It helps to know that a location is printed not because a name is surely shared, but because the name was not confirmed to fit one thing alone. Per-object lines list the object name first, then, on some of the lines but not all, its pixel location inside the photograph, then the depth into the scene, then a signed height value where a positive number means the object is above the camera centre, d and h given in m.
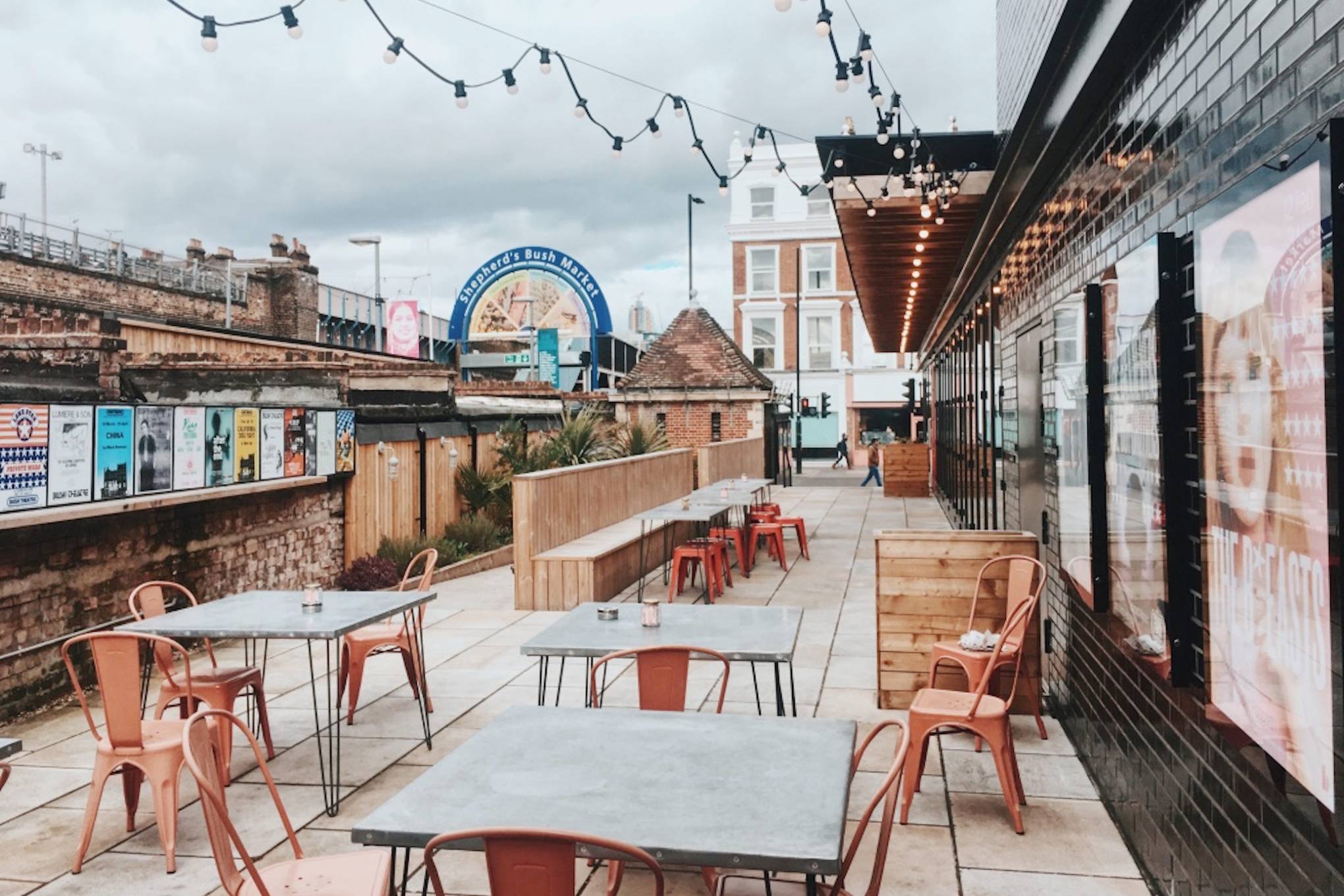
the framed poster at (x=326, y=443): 10.07 +0.10
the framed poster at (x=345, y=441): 10.50 +0.13
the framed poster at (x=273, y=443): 8.91 +0.10
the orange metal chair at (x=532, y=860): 2.12 -0.88
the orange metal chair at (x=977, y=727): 4.30 -1.24
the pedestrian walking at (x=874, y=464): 26.38 -0.50
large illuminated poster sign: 2.09 -0.07
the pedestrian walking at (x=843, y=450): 34.63 -0.14
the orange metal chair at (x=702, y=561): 9.93 -1.16
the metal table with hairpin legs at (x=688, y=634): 4.35 -0.87
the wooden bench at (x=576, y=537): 9.55 -0.95
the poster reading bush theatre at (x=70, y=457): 6.25 +0.00
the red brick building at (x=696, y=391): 24.28 +1.42
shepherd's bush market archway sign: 26.91 +4.24
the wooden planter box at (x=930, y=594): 5.66 -0.86
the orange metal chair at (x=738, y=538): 11.74 -1.08
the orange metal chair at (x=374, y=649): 5.92 -1.19
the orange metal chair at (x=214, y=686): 4.95 -1.17
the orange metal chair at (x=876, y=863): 2.51 -1.05
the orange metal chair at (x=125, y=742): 4.06 -1.19
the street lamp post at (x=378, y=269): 23.72 +4.71
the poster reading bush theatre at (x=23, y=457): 5.83 +0.00
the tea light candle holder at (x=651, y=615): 4.82 -0.81
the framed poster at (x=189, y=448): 7.60 +0.06
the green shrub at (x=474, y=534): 13.40 -1.12
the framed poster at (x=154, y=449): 7.15 +0.05
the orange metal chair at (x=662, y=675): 4.03 -0.92
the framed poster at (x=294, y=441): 9.38 +0.12
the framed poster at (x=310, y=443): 9.77 +0.11
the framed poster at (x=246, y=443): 8.50 +0.10
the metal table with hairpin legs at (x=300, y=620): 4.73 -0.84
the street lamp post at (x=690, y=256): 27.92 +5.46
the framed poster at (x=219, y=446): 8.06 +0.07
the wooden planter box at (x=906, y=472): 21.56 -0.58
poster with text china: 6.71 +0.03
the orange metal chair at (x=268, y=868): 2.65 -1.23
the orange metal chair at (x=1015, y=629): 4.89 -0.90
